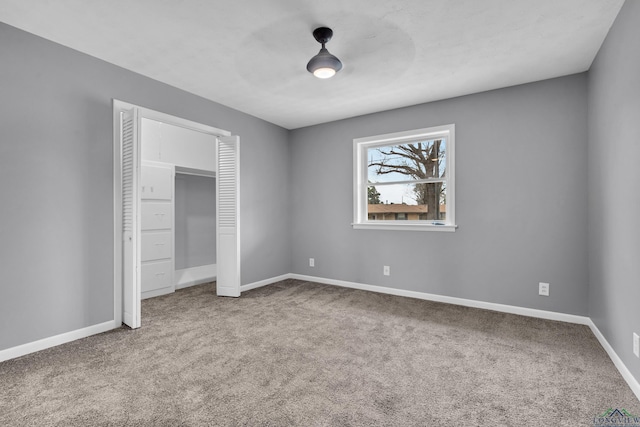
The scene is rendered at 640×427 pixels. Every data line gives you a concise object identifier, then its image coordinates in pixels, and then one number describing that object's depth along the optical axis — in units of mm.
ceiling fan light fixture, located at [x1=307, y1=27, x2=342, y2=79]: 2401
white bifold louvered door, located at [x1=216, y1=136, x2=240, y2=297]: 4035
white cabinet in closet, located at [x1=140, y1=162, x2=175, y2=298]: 4145
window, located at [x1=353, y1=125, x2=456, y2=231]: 3912
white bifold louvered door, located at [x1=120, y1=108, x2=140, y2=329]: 2902
